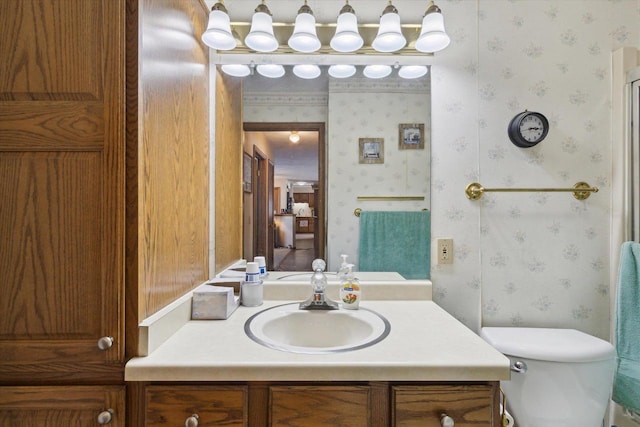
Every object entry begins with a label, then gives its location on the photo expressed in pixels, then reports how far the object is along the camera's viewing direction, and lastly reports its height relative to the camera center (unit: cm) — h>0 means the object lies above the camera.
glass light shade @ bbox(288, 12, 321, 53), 121 +71
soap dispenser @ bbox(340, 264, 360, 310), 115 -33
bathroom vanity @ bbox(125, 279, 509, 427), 75 -45
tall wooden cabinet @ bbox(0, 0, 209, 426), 78 +0
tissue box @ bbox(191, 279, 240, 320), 105 -34
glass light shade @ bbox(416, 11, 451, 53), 119 +70
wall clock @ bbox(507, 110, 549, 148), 126 +34
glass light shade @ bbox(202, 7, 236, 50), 117 +70
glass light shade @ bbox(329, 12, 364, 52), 121 +70
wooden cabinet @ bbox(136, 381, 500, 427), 75 -49
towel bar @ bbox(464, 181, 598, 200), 129 +8
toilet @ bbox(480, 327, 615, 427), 103 -61
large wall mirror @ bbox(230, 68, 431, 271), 135 +26
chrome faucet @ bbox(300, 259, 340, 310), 114 -35
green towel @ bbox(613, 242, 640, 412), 113 -44
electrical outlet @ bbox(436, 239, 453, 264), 132 -18
